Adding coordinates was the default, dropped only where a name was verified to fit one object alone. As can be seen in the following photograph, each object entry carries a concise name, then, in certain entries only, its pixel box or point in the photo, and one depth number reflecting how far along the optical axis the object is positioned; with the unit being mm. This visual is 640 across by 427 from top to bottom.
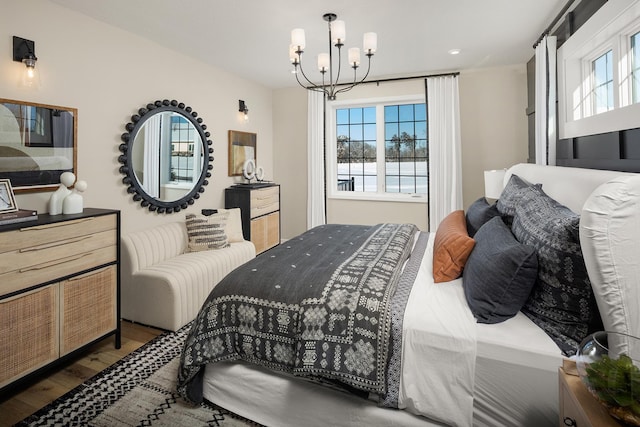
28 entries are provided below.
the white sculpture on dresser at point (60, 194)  2396
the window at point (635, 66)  1951
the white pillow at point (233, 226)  3859
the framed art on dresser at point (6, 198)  2090
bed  1191
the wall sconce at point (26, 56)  2441
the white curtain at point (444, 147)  4664
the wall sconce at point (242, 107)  4848
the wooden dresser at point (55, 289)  1923
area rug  1805
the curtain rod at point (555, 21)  2780
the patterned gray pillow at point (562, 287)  1303
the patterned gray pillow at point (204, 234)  3471
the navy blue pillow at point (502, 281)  1443
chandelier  2508
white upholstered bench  2787
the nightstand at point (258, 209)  4531
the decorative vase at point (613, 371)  861
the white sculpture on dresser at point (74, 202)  2425
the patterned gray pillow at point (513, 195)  1979
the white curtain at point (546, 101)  3100
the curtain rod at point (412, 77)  4622
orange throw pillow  1926
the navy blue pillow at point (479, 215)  2460
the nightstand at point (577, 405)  908
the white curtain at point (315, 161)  5371
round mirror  3326
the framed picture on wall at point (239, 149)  4727
